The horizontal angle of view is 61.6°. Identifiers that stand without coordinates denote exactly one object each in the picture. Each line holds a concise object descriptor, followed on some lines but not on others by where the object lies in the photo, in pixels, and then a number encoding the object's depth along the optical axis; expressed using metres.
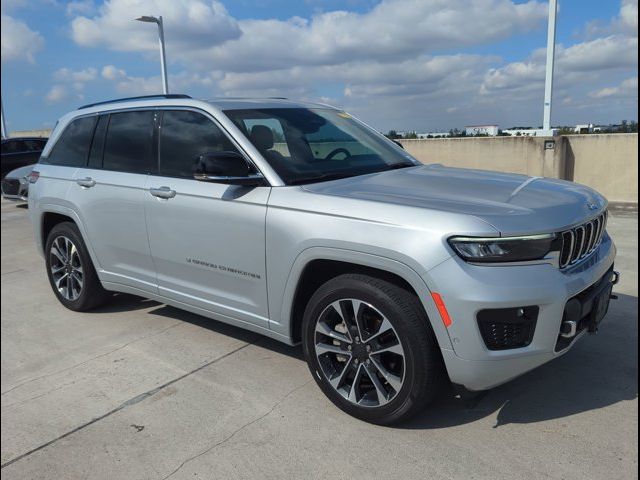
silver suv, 2.56
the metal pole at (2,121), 25.99
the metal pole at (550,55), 10.22
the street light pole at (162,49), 14.51
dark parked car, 14.95
